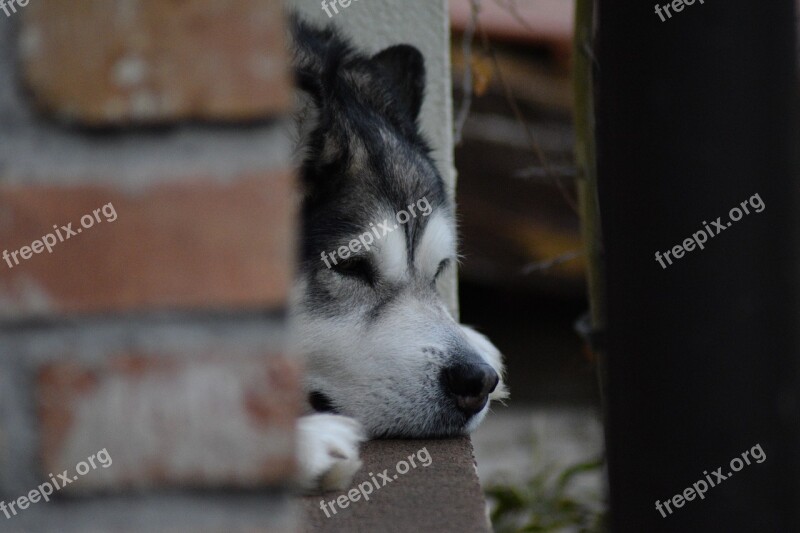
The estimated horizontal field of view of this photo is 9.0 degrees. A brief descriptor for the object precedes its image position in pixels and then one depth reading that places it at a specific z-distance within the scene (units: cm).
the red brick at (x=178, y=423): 248
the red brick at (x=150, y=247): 248
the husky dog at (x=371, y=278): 436
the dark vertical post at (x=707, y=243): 257
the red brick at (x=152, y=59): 247
